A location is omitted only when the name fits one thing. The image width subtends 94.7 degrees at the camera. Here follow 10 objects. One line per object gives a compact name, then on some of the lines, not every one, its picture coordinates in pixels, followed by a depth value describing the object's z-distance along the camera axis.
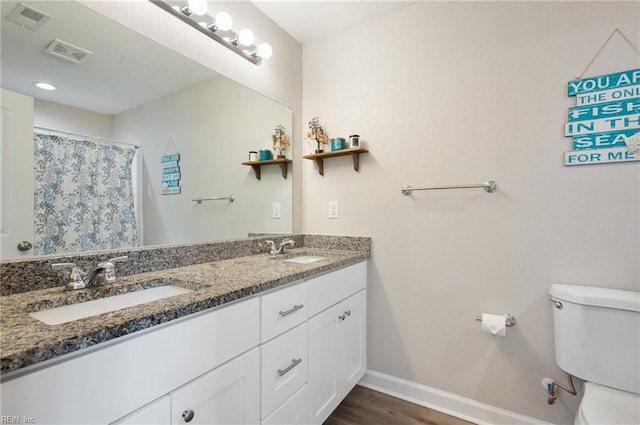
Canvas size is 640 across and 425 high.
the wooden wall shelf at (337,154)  1.85
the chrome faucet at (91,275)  0.95
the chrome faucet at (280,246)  1.78
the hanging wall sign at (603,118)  1.24
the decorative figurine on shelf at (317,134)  2.00
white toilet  1.09
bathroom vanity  0.59
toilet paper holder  1.47
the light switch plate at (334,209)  2.01
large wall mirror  0.93
